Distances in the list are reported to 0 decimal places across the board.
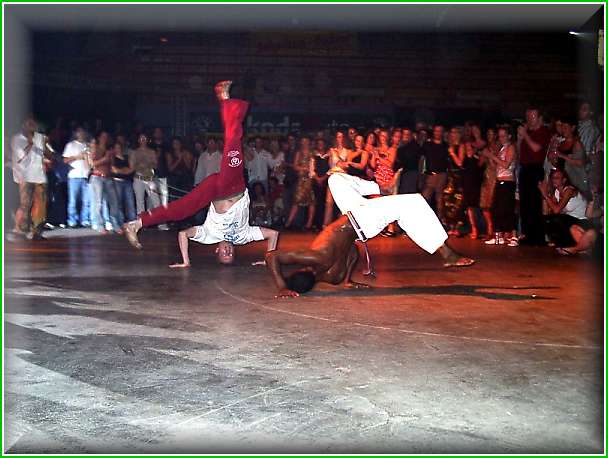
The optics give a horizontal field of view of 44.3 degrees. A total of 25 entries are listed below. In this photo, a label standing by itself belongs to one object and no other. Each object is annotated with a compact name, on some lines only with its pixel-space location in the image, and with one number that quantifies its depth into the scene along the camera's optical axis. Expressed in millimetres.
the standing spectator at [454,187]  11836
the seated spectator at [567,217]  9352
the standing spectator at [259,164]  13961
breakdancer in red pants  7547
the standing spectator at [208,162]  13172
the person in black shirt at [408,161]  11961
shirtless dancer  6398
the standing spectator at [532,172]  10500
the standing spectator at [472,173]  11789
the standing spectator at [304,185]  12961
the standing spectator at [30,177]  11039
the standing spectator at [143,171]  12727
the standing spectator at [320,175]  12711
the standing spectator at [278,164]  13945
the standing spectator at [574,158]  9898
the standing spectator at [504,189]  10906
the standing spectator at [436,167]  11727
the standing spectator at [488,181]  11242
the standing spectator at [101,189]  12648
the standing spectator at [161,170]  13117
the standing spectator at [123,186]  12789
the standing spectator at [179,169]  13555
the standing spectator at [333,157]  11477
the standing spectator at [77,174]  12500
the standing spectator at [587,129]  9844
